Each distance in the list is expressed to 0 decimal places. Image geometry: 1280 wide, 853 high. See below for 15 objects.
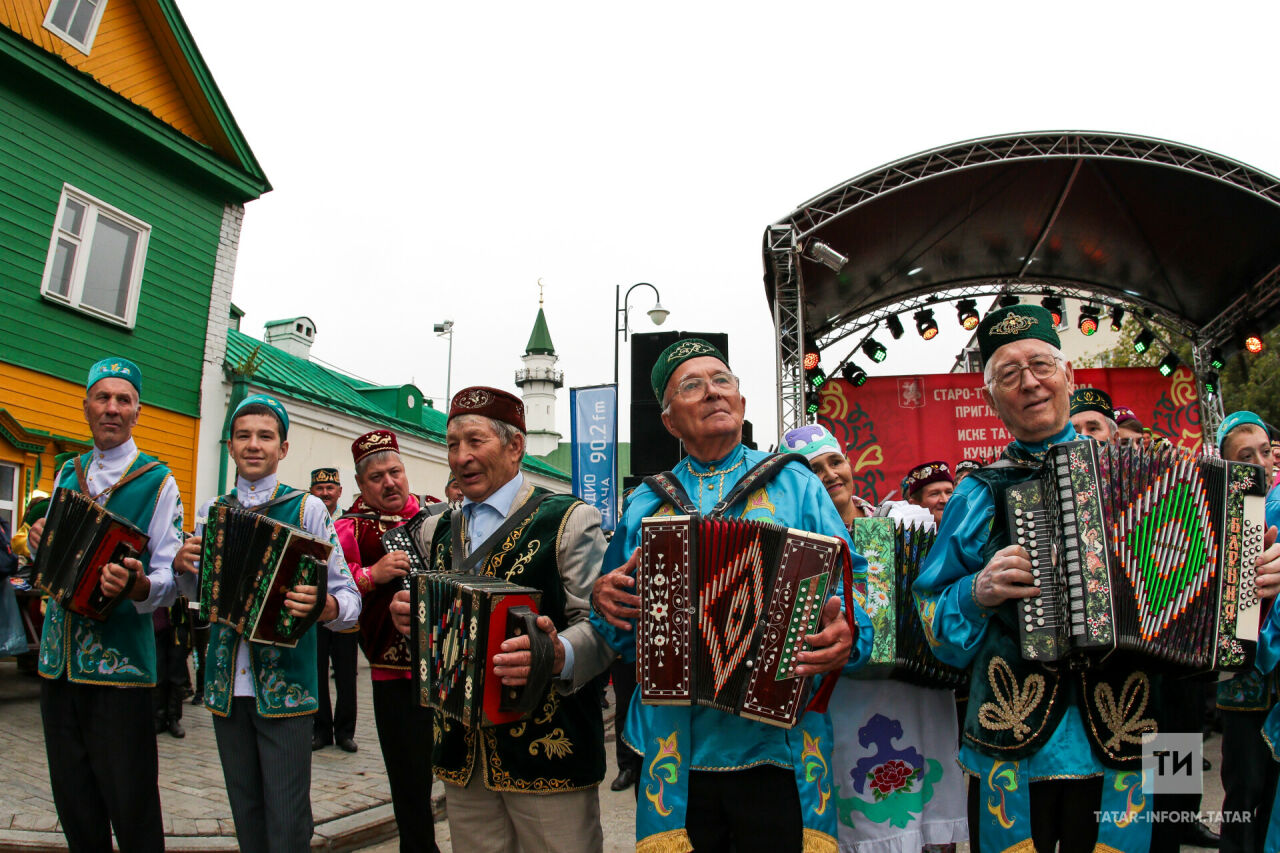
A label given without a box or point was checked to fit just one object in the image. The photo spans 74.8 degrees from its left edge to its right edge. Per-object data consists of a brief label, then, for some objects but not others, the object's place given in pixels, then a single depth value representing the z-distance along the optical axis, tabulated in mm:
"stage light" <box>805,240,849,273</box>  10056
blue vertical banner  10620
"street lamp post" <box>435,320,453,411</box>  35250
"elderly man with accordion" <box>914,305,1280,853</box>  2150
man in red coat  4070
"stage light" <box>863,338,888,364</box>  12273
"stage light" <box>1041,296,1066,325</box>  12743
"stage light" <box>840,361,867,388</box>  12031
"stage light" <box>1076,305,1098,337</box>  11689
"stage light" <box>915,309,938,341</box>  12156
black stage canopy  9867
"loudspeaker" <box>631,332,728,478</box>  9867
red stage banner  11875
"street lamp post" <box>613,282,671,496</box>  15422
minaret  62594
